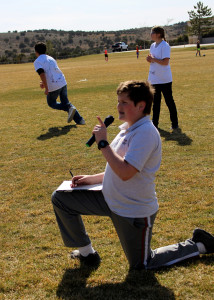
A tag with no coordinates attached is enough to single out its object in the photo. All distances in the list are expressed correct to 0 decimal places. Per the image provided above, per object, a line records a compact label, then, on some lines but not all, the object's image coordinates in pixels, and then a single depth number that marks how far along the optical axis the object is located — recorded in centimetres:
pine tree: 9225
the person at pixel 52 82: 894
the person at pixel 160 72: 754
